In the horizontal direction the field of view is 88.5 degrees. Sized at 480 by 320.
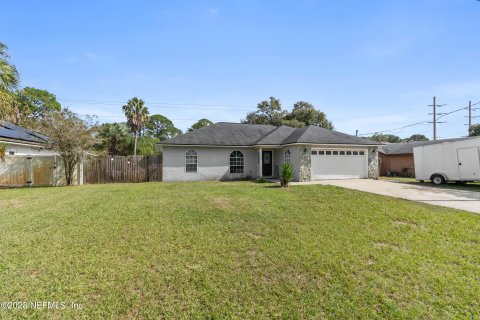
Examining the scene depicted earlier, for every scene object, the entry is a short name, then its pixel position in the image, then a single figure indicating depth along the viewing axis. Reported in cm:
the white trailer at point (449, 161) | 1353
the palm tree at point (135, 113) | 2853
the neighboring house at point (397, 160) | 2374
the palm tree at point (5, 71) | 1062
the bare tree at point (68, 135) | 1398
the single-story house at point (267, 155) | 1680
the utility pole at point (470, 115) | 3201
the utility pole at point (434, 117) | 2870
